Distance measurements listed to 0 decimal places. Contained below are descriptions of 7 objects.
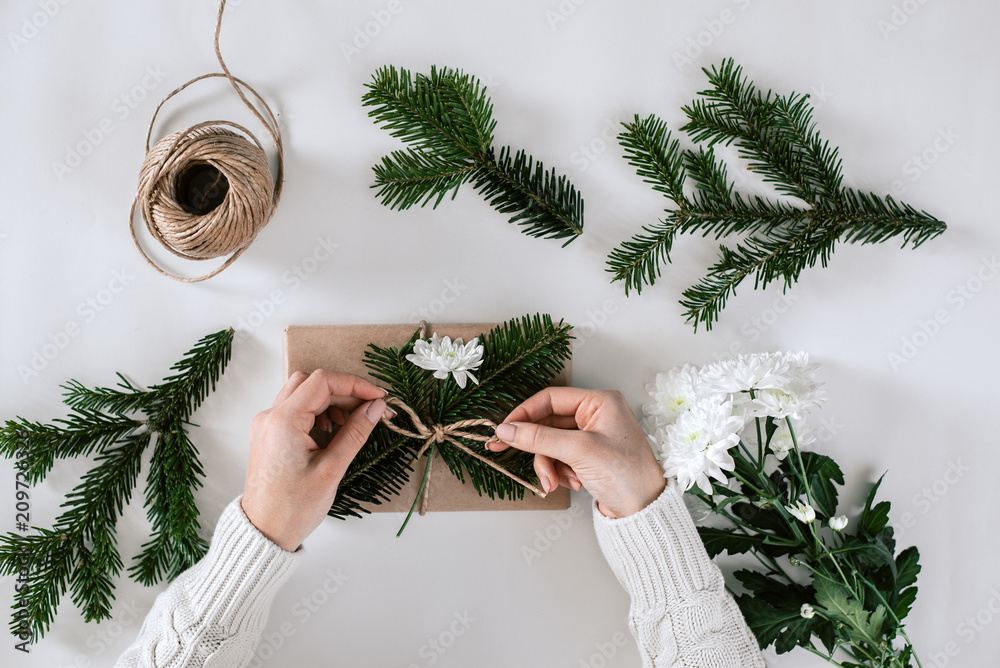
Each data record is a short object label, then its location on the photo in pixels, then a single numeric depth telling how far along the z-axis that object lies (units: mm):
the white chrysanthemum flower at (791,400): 1006
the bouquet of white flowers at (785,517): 1005
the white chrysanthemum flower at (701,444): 948
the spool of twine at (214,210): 999
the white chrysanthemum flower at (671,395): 1077
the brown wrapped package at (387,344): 1163
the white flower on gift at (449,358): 1064
